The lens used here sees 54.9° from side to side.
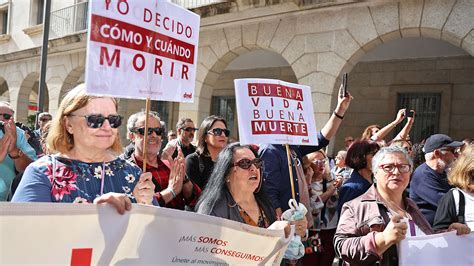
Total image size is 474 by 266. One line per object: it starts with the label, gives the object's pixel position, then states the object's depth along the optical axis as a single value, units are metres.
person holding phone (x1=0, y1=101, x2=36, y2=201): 3.19
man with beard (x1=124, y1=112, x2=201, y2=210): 3.28
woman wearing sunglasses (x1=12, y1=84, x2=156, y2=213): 1.89
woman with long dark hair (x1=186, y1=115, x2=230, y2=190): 4.06
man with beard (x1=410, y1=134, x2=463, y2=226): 3.89
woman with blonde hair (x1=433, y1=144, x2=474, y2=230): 3.00
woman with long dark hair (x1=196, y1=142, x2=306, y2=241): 2.65
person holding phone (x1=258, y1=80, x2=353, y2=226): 3.36
